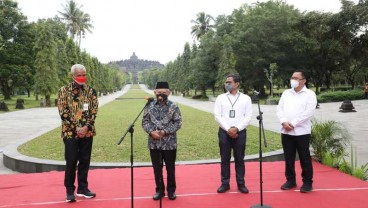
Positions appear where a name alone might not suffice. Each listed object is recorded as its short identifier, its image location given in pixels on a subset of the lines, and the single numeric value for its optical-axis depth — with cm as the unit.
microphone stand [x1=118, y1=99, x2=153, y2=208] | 454
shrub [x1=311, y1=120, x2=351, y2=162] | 728
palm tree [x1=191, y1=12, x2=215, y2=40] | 7244
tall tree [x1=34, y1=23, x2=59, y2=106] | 3516
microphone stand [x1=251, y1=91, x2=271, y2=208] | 477
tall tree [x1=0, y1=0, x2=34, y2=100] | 4019
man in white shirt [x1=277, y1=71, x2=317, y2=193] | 566
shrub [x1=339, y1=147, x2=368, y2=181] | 621
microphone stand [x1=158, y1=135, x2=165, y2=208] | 499
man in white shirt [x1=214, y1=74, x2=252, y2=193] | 562
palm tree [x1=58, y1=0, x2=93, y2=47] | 7094
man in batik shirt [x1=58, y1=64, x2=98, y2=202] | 517
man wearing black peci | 513
